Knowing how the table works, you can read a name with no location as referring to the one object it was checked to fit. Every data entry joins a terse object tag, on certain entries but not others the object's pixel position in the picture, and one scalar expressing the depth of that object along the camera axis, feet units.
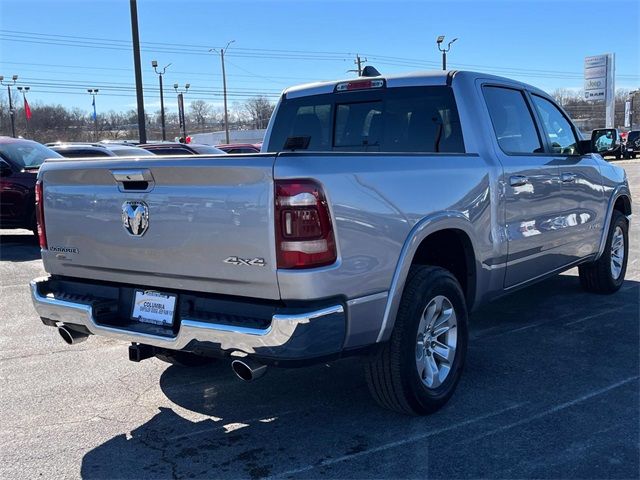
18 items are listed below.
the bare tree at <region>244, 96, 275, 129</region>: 286.66
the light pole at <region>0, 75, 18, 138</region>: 188.49
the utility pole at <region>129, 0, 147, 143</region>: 60.95
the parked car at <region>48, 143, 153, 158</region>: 42.11
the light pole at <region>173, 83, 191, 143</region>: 172.46
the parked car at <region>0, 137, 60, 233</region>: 34.09
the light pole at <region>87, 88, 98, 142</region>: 215.10
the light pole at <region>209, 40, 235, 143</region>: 179.07
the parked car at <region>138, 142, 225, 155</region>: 54.08
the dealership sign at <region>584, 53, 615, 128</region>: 188.44
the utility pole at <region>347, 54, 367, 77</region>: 177.99
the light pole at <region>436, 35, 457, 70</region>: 117.91
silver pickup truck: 9.61
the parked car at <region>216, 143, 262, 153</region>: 78.81
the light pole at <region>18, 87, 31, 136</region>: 153.38
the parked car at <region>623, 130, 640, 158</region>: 133.49
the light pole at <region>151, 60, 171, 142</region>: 152.34
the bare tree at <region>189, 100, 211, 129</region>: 344.69
